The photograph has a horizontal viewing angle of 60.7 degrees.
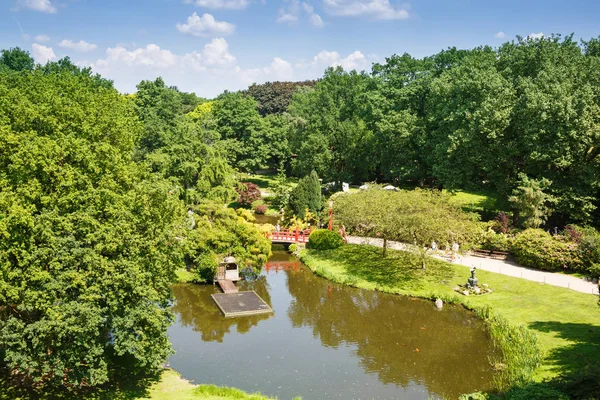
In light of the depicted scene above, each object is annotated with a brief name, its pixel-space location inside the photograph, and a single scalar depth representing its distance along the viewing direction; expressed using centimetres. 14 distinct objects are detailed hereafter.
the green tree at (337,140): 6088
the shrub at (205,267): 3241
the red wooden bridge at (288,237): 4141
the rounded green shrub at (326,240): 3916
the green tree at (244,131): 6250
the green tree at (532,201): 3619
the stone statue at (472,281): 2966
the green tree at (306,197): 4422
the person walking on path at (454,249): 3472
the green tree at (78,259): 1563
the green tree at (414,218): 3086
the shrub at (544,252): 3153
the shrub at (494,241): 3542
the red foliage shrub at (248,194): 5588
